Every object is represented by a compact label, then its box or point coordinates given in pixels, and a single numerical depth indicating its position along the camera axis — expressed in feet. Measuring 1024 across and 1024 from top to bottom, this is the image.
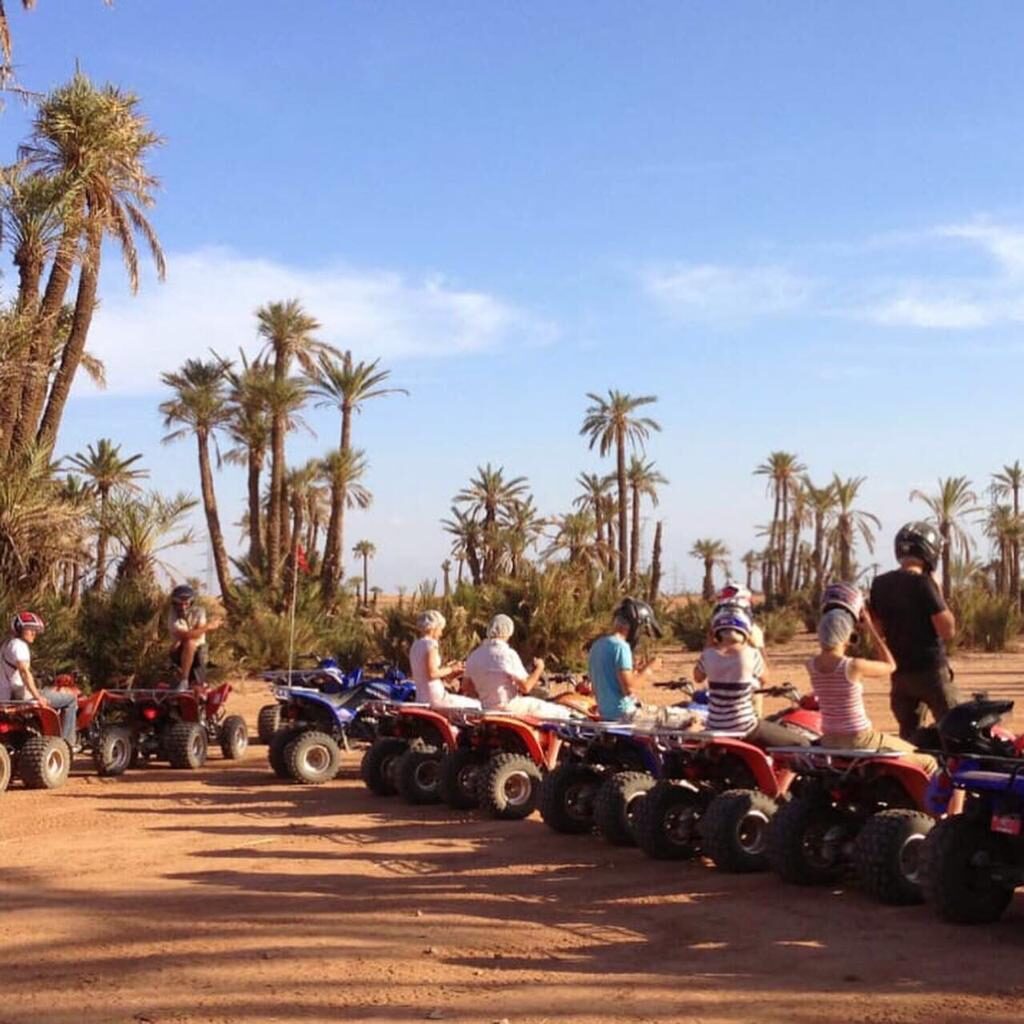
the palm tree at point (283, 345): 131.54
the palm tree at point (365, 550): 289.33
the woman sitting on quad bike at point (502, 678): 35.04
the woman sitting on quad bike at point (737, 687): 26.78
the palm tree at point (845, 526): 186.80
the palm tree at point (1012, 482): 197.67
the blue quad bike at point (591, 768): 29.17
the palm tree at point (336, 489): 129.08
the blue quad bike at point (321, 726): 40.60
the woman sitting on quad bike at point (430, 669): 36.91
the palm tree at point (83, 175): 73.46
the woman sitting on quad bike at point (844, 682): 23.76
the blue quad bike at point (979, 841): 20.42
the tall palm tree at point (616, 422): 169.78
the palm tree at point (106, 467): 130.50
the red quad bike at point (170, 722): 45.29
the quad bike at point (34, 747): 39.47
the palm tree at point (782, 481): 203.00
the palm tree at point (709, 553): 247.09
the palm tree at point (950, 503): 165.99
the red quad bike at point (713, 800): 25.09
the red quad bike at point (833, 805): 23.59
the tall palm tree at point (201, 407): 135.95
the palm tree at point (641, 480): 188.22
